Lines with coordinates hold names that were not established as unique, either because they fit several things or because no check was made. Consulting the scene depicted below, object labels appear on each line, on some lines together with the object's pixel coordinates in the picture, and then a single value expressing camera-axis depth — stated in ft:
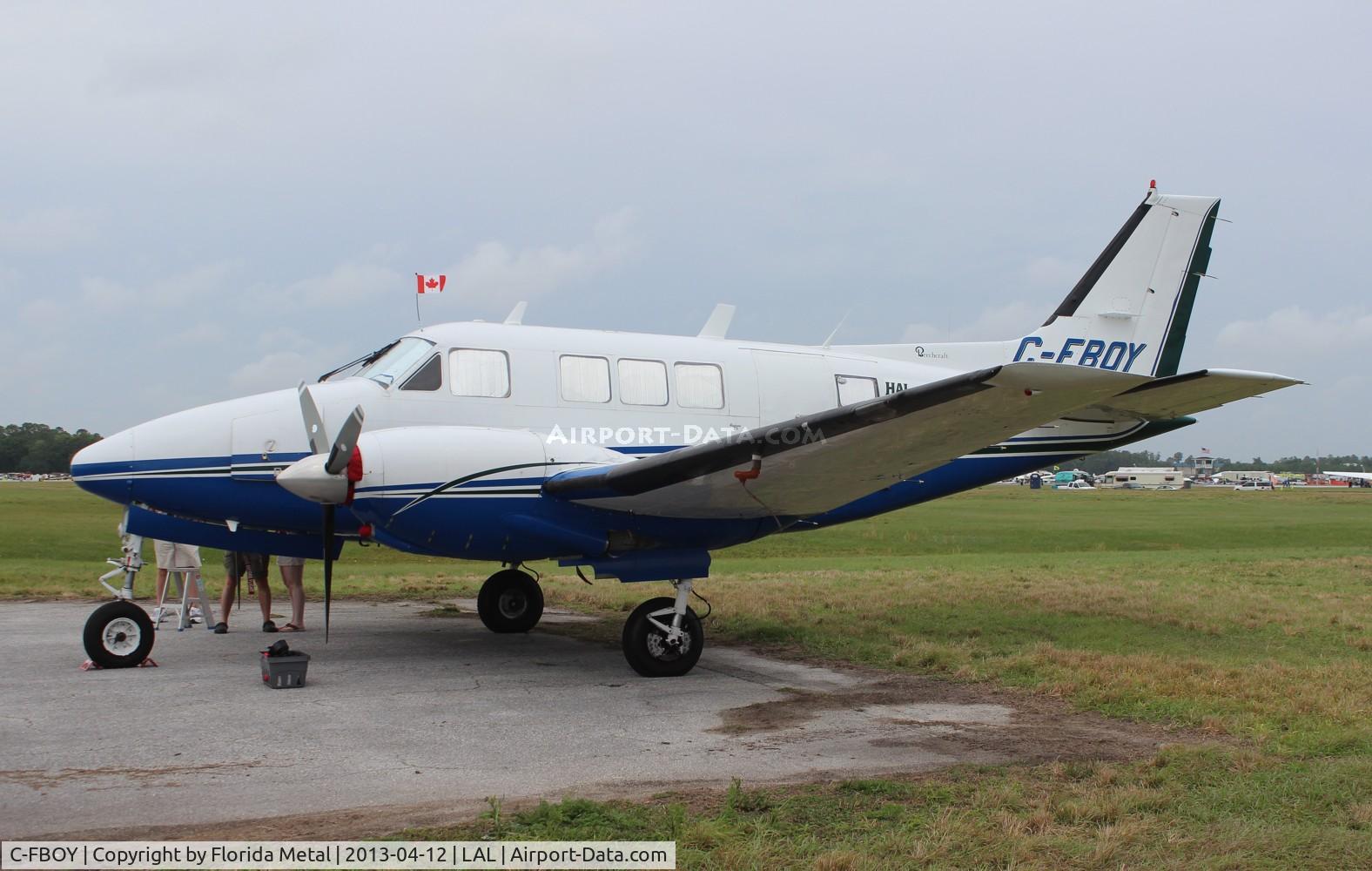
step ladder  39.22
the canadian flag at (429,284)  39.42
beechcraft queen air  28.35
